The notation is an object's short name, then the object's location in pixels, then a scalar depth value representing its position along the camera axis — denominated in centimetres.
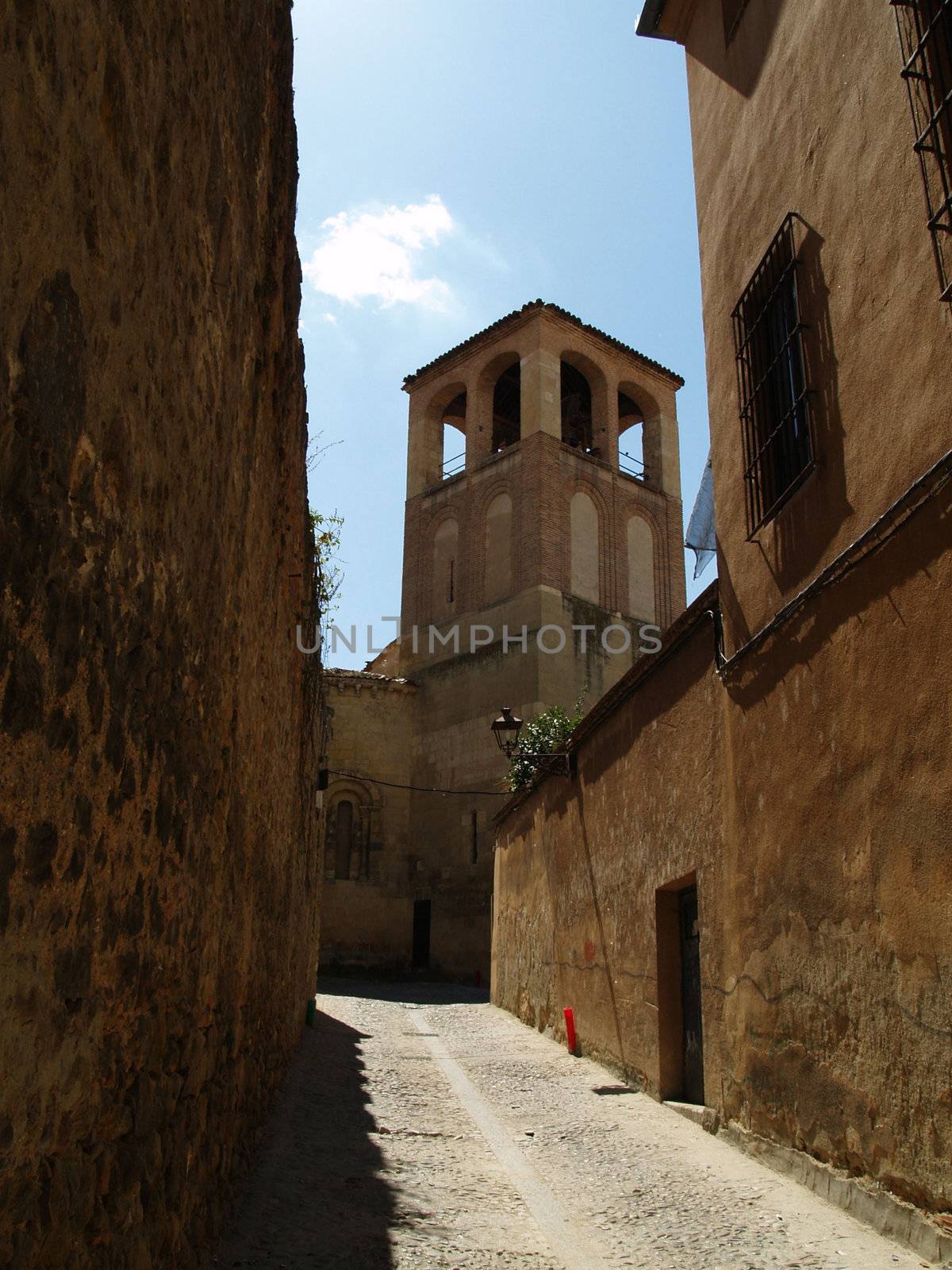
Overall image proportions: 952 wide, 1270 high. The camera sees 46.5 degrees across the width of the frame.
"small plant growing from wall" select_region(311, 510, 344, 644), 891
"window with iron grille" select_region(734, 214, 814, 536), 582
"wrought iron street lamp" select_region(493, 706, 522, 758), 1241
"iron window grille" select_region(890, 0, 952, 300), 438
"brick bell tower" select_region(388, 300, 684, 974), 2472
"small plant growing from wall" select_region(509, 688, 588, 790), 1644
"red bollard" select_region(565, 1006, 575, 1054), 974
